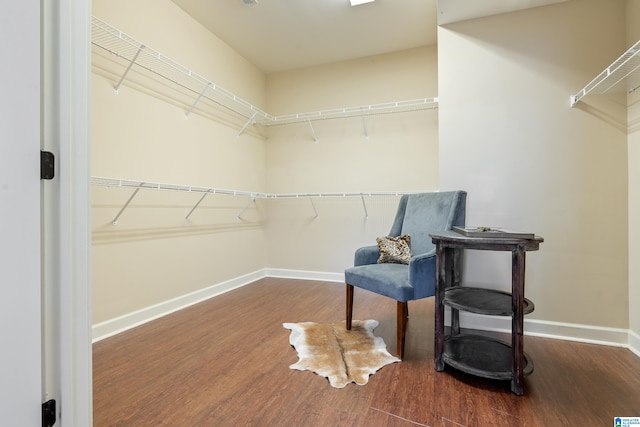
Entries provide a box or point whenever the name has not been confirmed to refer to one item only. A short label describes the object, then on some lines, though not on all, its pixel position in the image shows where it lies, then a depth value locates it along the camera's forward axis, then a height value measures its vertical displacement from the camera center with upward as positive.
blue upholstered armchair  1.70 -0.33
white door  0.72 -0.03
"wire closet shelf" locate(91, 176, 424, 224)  1.87 +0.15
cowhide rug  1.57 -0.87
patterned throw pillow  2.16 -0.30
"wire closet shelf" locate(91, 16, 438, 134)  1.92 +1.11
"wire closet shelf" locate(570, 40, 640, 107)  1.65 +0.80
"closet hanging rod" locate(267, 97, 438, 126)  3.10 +1.13
